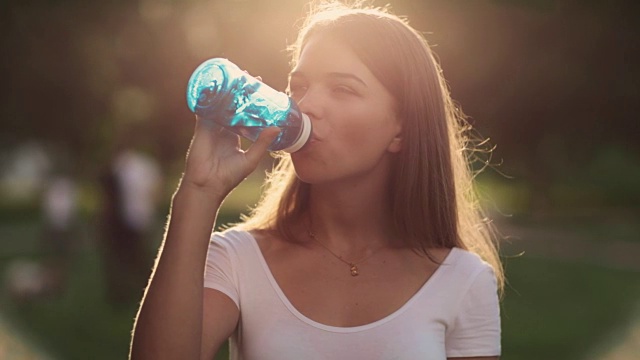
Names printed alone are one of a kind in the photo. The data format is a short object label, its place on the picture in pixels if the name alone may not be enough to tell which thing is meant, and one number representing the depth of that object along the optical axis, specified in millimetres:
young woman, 3143
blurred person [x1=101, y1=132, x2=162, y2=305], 12711
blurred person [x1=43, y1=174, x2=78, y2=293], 17828
